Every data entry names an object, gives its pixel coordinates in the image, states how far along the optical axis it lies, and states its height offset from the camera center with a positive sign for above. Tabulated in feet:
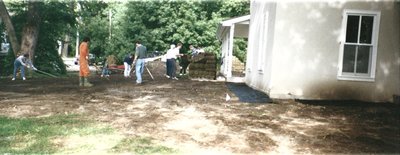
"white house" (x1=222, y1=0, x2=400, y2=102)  35.99 +1.39
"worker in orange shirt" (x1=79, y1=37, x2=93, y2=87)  45.09 +0.08
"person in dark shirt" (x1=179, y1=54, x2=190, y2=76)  75.70 -0.18
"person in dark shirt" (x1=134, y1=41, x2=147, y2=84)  49.98 +0.55
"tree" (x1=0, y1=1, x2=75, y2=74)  71.00 +5.34
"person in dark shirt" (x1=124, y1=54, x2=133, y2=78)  69.82 -0.85
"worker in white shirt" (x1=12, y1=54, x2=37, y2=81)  59.54 -1.10
